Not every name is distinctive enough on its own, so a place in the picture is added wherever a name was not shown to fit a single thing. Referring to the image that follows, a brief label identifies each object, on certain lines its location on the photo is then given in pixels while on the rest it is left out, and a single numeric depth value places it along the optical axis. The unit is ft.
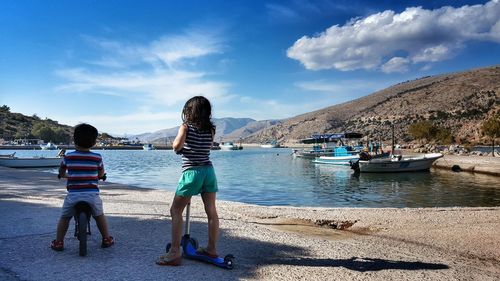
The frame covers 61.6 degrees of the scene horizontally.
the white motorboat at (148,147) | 539.49
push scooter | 17.20
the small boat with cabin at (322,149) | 207.14
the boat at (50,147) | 440.12
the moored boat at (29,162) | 126.21
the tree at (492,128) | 186.22
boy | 18.15
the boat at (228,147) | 550.36
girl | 16.43
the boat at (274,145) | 621.31
